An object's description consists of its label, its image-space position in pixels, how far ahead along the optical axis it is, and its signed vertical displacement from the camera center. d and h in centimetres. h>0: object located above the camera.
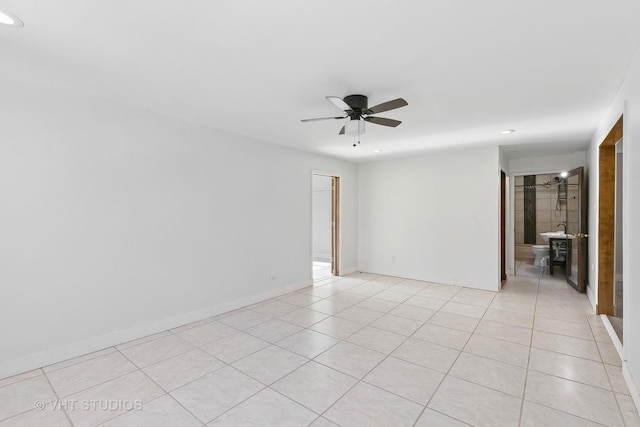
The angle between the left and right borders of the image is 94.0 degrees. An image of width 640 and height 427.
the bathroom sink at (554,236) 625 -56
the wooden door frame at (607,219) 355 -12
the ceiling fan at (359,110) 255 +91
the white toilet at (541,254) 683 -105
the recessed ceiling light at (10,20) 167 +111
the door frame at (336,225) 626 -30
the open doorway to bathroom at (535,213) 746 -9
